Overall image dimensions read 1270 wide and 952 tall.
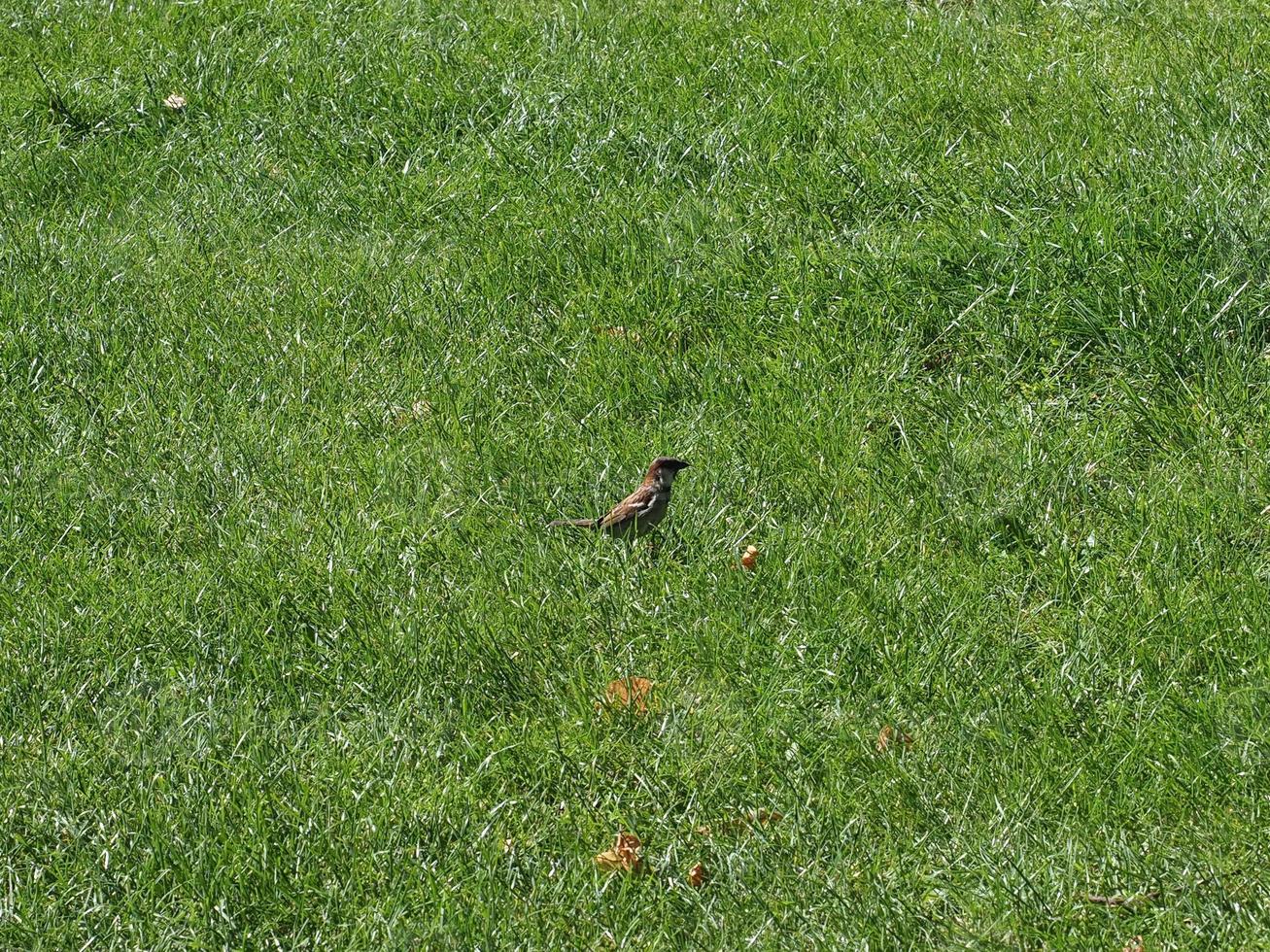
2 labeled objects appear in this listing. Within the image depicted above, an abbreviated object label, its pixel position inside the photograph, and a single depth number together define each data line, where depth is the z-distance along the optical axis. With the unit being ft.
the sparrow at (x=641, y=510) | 34.68
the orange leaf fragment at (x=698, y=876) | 27.30
